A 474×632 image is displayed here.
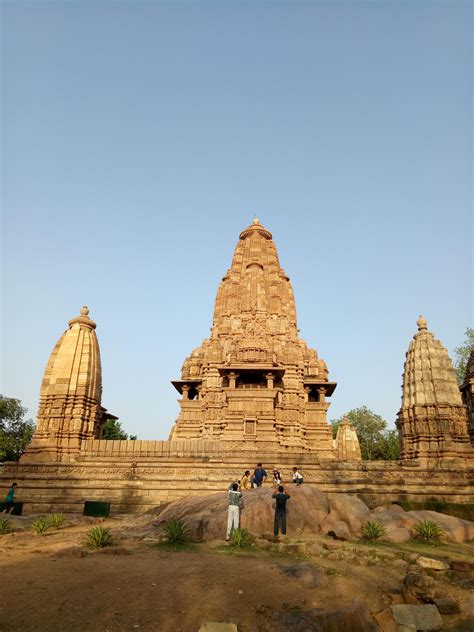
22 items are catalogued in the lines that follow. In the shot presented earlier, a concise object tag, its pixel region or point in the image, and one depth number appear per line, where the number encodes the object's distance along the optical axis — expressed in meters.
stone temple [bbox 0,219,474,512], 21.12
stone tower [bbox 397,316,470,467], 24.61
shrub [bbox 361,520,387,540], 13.29
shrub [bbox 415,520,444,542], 13.73
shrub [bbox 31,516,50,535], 13.59
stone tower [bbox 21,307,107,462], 25.02
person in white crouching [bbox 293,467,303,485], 18.52
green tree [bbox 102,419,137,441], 62.31
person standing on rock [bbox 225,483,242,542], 12.22
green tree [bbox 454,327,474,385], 46.16
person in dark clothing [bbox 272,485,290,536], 12.91
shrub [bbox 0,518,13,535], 13.79
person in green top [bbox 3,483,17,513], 18.09
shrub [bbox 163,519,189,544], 11.71
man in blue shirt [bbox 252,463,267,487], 18.09
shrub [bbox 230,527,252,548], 11.41
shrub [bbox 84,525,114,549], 11.02
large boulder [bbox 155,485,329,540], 12.84
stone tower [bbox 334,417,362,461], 41.16
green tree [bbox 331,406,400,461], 61.50
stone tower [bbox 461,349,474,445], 31.95
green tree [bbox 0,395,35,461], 48.62
